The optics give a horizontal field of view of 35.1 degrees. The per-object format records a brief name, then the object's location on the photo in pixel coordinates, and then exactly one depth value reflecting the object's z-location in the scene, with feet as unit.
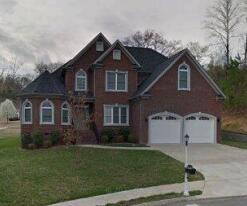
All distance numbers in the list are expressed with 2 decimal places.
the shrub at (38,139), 89.20
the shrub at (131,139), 95.30
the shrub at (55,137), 91.40
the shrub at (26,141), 90.38
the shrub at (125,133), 96.99
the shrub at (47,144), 89.22
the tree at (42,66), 288.65
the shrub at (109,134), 96.53
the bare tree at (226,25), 177.27
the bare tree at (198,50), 212.23
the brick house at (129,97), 94.94
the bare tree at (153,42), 216.33
